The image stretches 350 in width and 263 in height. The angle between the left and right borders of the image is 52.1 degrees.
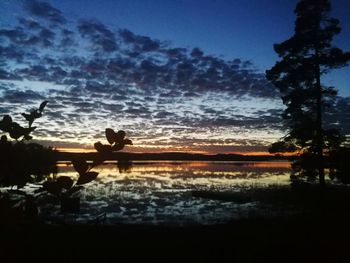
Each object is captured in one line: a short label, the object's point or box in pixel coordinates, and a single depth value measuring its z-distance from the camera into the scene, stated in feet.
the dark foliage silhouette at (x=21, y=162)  8.66
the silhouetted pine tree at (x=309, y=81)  72.18
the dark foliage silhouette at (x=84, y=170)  8.59
